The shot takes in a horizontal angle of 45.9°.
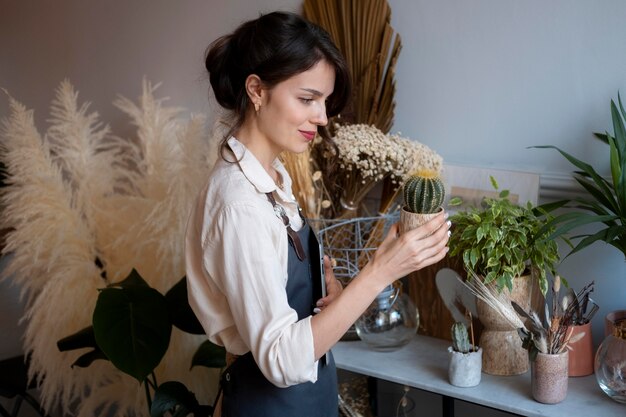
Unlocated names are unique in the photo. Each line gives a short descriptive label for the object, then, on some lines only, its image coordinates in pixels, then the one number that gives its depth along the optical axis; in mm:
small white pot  1695
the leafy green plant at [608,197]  1594
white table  1596
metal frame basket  1984
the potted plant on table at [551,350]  1585
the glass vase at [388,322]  1906
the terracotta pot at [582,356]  1725
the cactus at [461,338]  1710
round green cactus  1367
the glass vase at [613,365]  1576
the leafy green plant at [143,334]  1909
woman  1252
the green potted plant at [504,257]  1663
